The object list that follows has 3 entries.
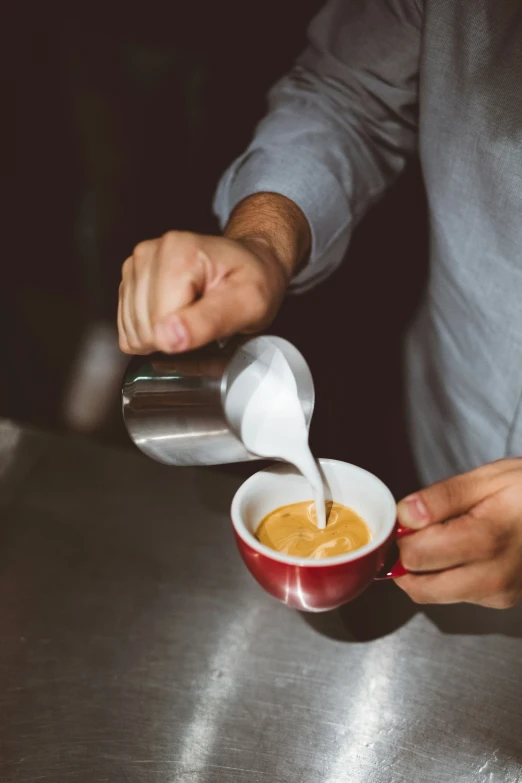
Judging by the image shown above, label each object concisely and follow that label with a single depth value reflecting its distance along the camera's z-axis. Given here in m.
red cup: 0.82
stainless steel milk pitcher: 0.88
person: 0.90
